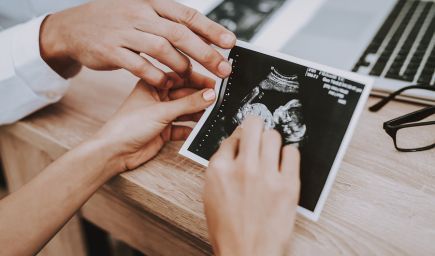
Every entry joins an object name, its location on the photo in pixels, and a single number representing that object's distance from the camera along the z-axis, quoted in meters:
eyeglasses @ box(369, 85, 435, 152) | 0.62
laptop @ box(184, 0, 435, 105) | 0.75
